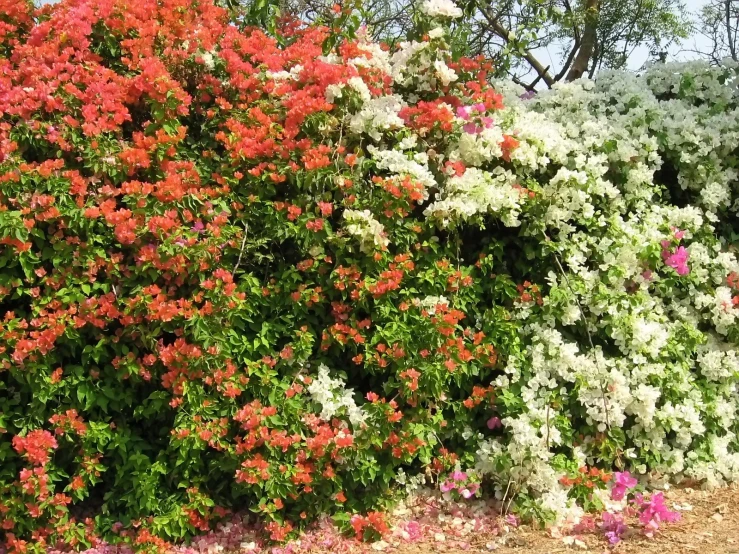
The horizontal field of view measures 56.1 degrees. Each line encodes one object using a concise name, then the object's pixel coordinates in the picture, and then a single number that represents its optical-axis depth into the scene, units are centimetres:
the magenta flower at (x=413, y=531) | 333
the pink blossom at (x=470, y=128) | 363
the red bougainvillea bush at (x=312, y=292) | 314
